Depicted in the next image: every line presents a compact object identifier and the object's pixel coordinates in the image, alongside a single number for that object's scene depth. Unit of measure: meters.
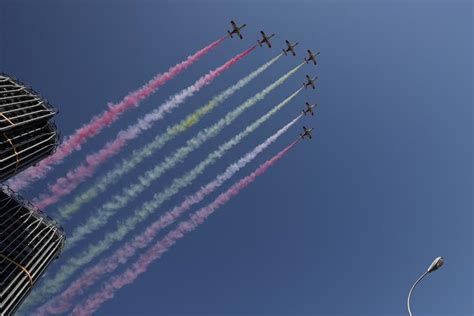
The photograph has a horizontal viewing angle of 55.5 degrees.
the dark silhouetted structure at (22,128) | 95.75
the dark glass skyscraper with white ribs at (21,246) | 93.44
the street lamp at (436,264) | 33.59
